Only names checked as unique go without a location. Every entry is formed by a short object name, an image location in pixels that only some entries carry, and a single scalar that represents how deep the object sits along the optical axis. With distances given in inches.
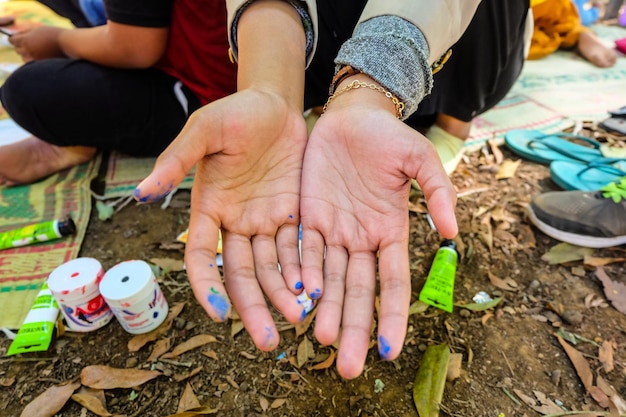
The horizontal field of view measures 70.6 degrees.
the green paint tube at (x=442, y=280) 17.6
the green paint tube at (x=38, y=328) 16.1
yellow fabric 39.6
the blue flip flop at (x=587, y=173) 23.8
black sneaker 20.3
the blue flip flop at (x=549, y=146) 26.4
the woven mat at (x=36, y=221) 18.5
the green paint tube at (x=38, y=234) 20.6
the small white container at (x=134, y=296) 15.9
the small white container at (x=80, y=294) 15.9
